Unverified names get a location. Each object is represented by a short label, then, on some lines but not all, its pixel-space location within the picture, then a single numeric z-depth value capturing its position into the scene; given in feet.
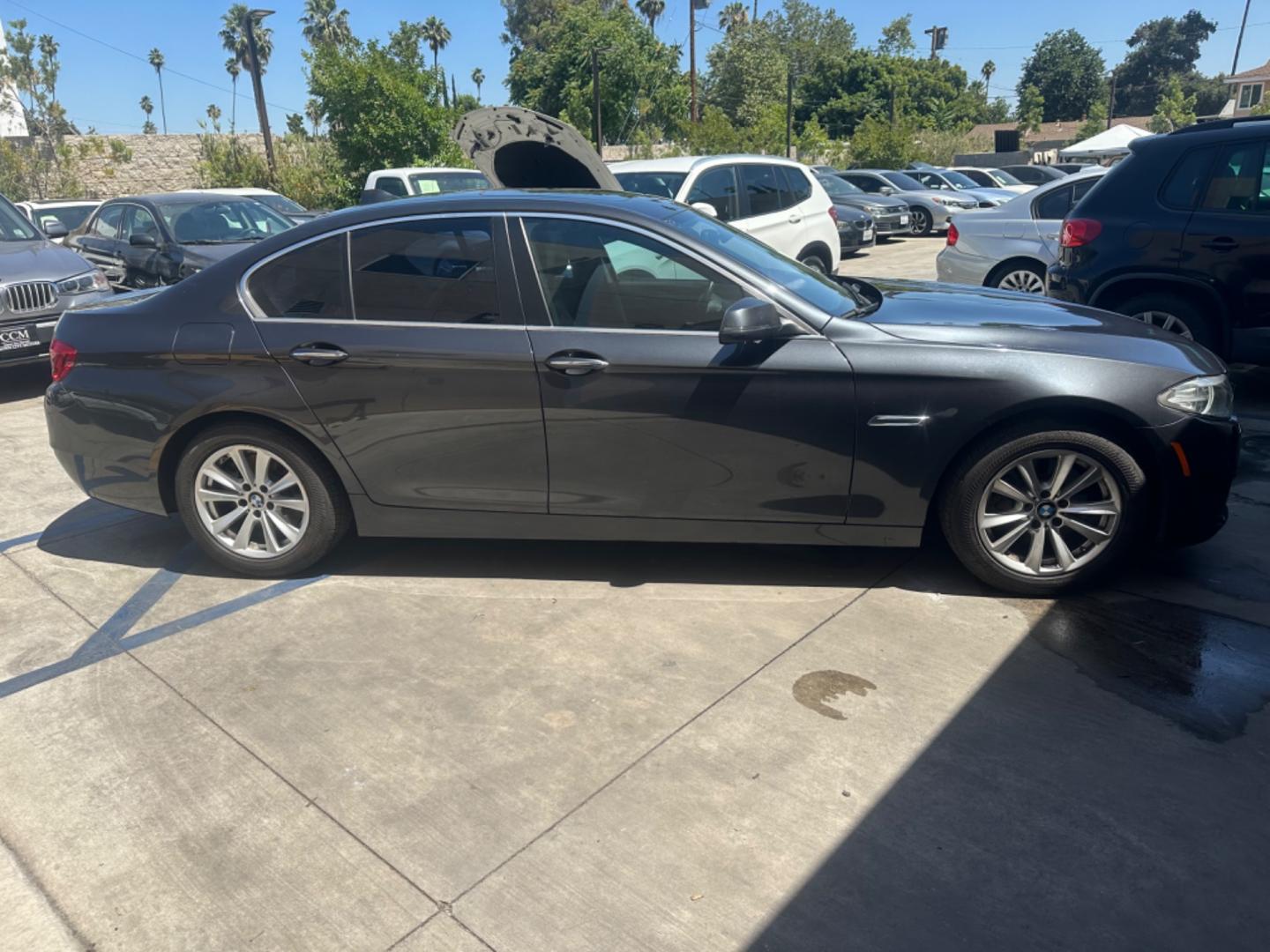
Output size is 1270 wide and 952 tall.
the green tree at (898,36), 259.80
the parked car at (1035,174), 87.35
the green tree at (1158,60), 307.78
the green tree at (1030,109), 226.17
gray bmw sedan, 12.70
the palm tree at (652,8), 300.40
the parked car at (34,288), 26.73
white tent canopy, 107.00
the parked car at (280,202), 44.27
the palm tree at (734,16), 297.33
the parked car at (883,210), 63.16
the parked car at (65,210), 55.83
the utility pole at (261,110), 78.74
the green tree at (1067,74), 285.84
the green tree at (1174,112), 195.54
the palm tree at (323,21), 274.98
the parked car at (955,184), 69.51
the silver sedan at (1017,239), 31.09
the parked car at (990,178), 80.79
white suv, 34.40
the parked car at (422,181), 46.68
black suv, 20.26
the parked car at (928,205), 68.49
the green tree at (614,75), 146.61
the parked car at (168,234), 34.73
